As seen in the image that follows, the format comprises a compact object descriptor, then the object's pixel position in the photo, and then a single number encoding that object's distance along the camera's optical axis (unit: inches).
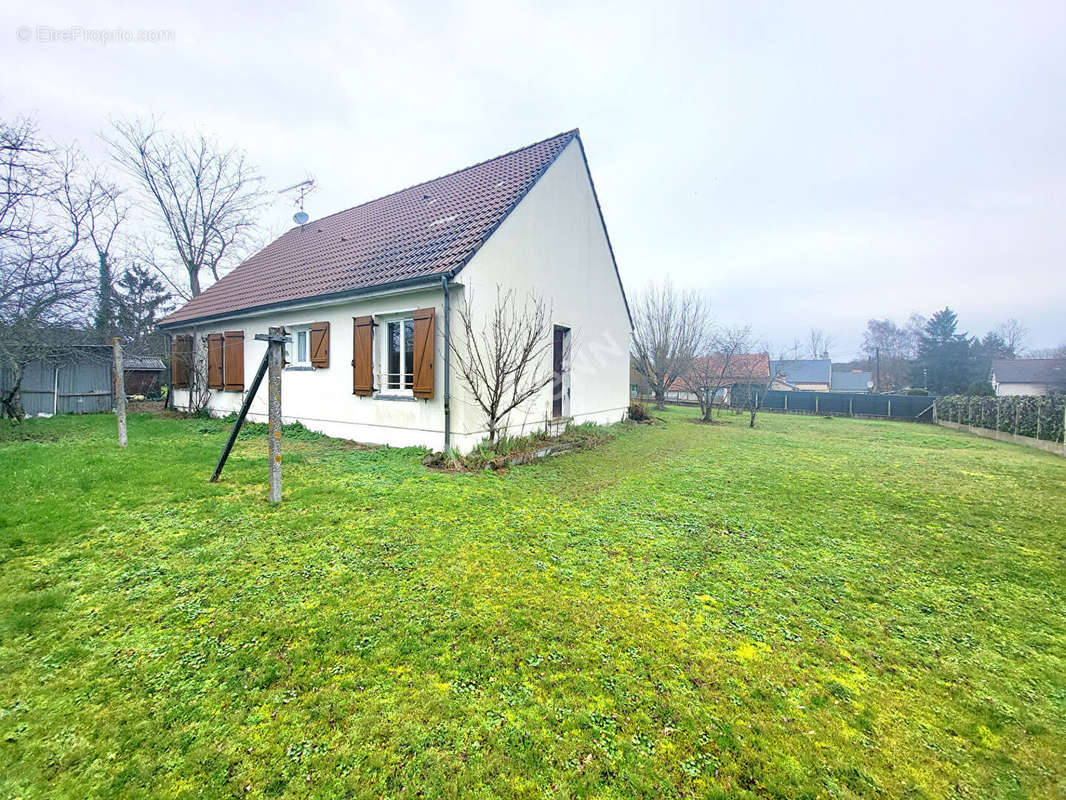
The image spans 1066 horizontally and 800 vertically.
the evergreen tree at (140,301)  752.3
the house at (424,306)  294.8
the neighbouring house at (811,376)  1904.5
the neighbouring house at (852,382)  1961.1
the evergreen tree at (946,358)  1229.7
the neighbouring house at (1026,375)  1351.4
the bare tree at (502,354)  292.2
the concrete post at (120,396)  287.0
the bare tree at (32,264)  339.6
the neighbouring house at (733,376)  714.2
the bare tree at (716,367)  674.2
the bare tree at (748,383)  832.5
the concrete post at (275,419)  182.7
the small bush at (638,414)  577.9
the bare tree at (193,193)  730.2
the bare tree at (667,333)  881.5
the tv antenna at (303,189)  679.7
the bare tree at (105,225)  555.2
